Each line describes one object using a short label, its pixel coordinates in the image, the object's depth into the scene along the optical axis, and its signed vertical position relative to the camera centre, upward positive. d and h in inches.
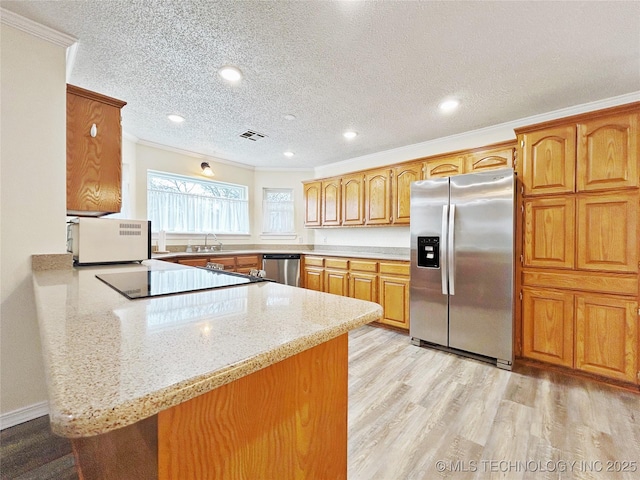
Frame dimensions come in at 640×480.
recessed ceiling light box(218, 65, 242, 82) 82.4 +50.5
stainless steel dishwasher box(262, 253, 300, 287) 174.6 -16.6
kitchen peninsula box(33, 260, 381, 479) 16.3 -8.9
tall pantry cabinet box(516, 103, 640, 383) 81.1 -0.8
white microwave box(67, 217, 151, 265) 70.6 -0.5
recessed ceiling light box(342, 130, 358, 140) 133.4 +51.2
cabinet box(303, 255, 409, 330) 129.7 -22.0
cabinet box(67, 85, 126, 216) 74.2 +23.7
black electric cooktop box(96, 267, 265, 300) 41.6 -7.7
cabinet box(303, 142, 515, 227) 118.3 +29.2
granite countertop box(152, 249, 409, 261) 134.4 -8.6
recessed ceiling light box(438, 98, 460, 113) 101.5 +50.3
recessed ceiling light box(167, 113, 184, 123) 115.1 +50.9
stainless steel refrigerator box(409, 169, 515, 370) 95.3 -9.3
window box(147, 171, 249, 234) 154.9 +20.8
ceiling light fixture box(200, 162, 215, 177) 168.0 +42.6
